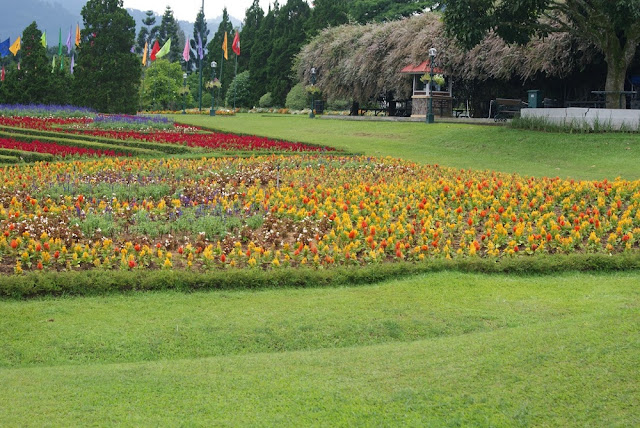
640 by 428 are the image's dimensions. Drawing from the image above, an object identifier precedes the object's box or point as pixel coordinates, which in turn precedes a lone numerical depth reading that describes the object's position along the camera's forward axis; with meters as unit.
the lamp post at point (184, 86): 53.24
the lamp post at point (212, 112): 40.97
